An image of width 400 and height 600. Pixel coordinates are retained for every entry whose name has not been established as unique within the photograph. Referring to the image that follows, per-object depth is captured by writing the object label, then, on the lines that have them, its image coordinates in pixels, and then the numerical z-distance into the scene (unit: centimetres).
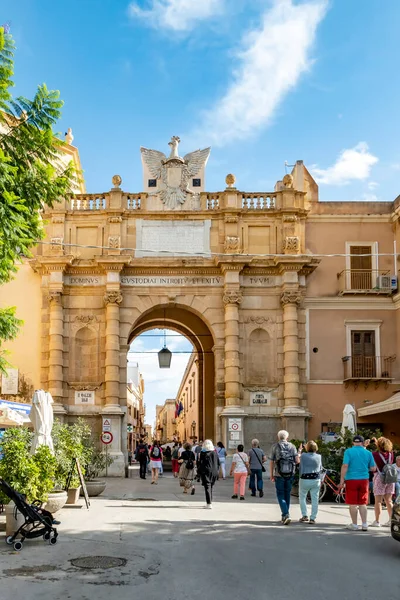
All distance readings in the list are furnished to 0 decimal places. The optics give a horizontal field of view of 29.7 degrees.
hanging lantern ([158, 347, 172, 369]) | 3036
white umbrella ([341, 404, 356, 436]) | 2300
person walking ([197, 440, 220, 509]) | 1619
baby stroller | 1007
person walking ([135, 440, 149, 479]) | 2911
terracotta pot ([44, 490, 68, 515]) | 1320
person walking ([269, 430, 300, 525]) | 1323
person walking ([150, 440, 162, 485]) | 2611
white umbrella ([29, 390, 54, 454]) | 1509
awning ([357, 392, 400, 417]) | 2428
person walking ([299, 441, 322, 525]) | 1328
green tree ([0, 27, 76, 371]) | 1365
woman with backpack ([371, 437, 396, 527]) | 1337
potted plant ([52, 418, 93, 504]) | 1502
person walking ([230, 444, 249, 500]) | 1903
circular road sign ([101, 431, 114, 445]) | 2842
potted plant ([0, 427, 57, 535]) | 1157
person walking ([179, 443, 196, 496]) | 2033
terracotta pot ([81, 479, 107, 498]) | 1842
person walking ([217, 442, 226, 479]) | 2748
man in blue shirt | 1241
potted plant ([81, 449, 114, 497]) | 1850
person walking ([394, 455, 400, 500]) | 1380
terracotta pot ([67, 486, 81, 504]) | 1578
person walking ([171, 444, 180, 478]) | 3148
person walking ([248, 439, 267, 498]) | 2057
